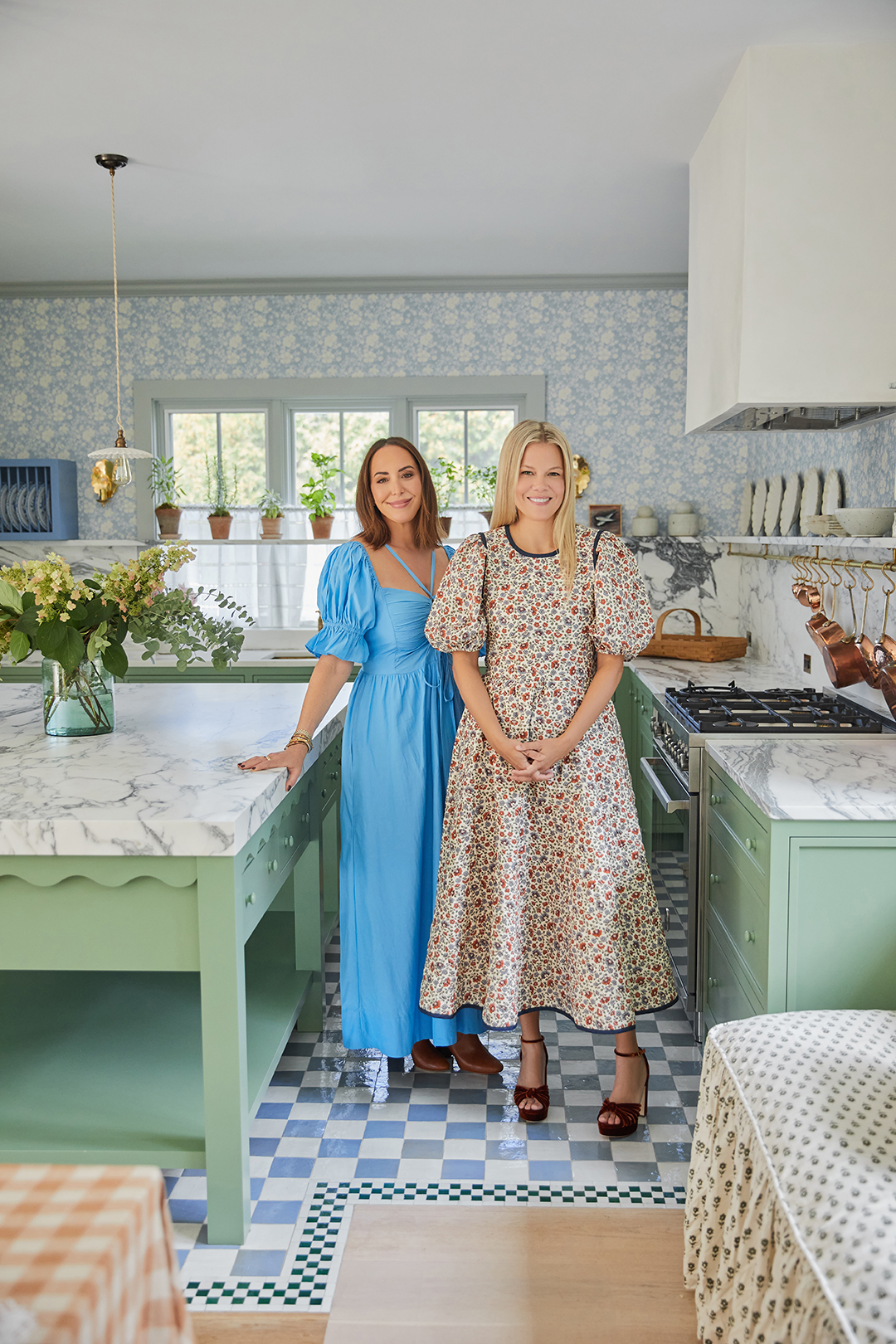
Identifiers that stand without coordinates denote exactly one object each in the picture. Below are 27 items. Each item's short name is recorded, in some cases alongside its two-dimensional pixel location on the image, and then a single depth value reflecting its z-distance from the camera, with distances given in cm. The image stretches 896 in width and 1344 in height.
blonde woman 212
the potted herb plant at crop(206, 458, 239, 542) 509
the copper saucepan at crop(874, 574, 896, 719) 248
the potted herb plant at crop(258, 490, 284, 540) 506
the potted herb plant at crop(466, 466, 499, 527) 504
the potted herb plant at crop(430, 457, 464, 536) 500
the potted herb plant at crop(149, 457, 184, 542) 508
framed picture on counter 495
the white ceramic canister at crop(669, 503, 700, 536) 485
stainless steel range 256
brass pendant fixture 332
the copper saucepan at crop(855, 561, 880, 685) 263
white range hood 253
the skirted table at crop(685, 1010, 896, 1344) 108
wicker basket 412
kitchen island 170
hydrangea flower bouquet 214
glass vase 229
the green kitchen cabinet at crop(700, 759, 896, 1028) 185
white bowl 256
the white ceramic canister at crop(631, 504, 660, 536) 488
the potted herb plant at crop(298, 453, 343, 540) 495
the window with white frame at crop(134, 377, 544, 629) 508
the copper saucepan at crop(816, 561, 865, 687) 275
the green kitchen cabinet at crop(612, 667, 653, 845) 337
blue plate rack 495
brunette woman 236
